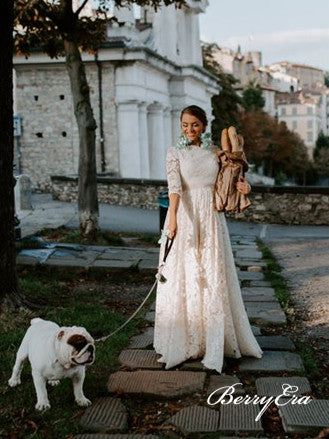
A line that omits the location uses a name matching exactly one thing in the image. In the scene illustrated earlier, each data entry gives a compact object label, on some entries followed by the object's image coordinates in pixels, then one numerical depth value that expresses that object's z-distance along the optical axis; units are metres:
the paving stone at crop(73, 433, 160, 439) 4.20
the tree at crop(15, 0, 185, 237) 13.05
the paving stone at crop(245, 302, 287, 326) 7.17
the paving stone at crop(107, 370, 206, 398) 4.98
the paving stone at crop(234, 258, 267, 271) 10.66
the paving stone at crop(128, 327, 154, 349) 6.14
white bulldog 4.45
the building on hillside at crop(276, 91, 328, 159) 122.94
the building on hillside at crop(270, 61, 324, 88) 158.62
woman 5.50
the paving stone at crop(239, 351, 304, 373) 5.43
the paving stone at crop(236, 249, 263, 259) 11.81
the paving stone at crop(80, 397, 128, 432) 4.38
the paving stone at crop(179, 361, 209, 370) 5.45
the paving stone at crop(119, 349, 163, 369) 5.55
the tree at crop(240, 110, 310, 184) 63.78
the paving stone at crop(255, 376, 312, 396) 4.88
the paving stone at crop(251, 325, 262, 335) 6.68
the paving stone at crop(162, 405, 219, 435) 4.32
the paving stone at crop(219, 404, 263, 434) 4.28
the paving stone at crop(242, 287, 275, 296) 8.69
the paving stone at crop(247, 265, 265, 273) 10.52
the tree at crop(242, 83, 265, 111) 85.88
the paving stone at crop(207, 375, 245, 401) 4.93
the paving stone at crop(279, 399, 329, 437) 4.25
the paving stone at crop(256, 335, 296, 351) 6.05
